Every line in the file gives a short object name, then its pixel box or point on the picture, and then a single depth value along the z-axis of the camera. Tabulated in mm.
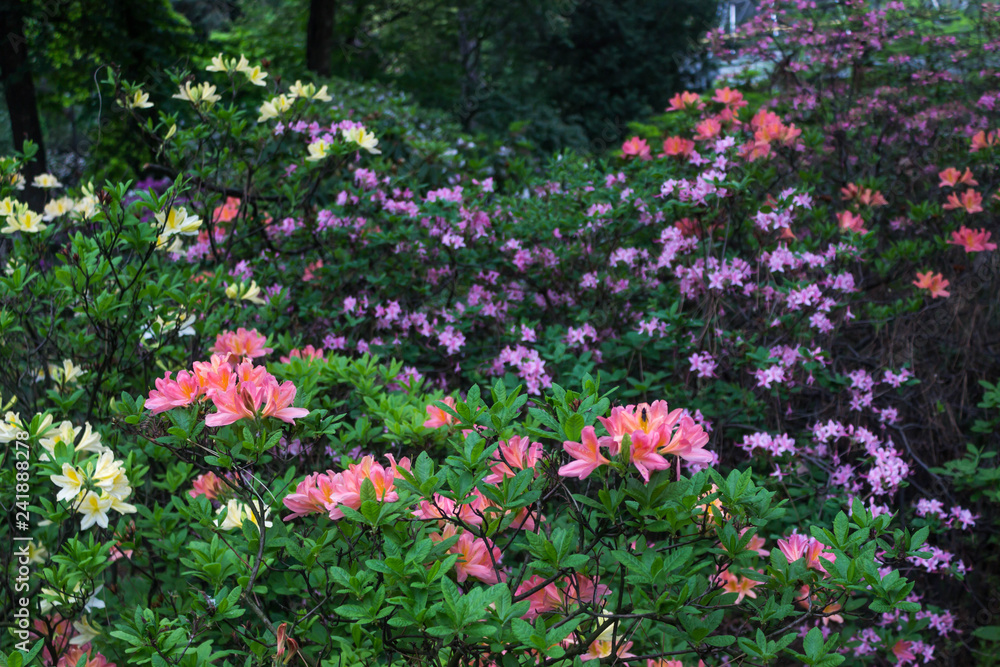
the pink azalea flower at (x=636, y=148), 3455
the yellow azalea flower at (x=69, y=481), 1506
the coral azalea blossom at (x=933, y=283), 2826
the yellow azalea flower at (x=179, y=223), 2084
